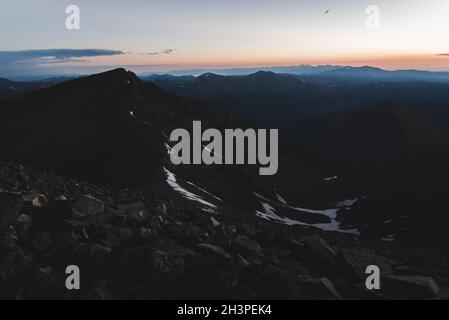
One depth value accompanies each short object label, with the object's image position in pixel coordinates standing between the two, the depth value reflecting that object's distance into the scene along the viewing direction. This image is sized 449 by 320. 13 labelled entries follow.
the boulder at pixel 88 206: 21.36
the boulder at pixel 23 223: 19.56
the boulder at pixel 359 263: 21.84
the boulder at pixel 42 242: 18.86
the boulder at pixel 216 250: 19.97
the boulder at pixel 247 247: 21.53
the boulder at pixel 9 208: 19.48
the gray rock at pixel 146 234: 20.70
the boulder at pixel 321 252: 22.50
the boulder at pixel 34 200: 21.02
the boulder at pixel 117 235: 20.05
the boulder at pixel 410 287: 20.47
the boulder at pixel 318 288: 18.73
